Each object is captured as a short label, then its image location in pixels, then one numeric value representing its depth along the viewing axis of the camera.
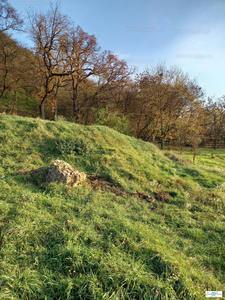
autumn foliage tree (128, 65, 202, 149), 19.70
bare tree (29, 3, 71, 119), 16.11
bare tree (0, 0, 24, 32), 17.06
